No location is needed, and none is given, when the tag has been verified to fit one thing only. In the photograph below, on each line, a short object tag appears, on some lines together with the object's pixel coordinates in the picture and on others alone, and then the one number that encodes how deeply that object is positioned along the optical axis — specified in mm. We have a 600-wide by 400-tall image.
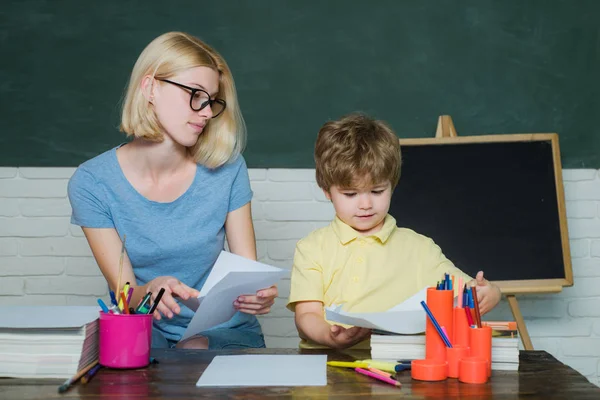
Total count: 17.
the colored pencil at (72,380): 2753
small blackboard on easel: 4273
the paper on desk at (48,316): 2842
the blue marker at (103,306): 2926
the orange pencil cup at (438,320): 2845
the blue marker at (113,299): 2949
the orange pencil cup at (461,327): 2850
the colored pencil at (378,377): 2785
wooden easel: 4223
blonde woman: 3534
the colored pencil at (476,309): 2856
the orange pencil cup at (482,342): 2829
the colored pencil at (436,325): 2832
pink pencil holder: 2892
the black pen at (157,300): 2953
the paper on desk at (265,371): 2791
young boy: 3279
